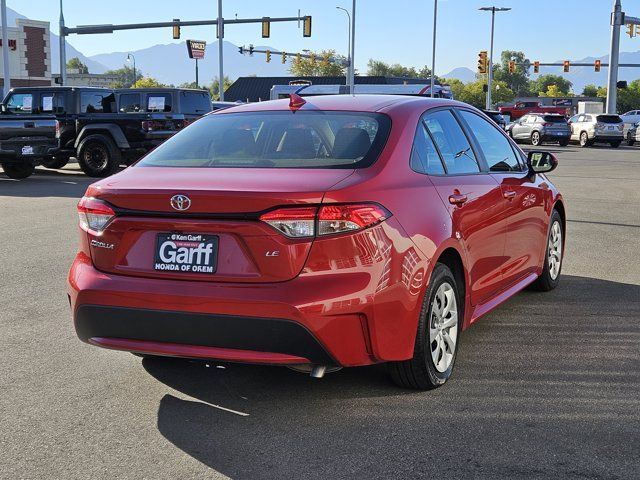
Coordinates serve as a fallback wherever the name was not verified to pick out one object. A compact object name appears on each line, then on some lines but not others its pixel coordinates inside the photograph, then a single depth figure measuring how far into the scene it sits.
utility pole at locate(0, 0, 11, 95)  31.71
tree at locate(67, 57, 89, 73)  167.54
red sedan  3.78
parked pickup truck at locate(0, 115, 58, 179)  16.75
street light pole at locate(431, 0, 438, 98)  59.57
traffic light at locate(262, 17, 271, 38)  39.28
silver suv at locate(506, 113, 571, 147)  39.19
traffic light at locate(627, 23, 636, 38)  45.12
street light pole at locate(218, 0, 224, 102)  39.05
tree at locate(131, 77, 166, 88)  90.09
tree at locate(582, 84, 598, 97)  146.65
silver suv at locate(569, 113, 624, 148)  38.44
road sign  50.61
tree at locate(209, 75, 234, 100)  120.68
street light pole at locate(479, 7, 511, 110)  69.50
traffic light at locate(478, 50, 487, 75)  54.97
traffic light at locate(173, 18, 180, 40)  36.84
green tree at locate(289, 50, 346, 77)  99.07
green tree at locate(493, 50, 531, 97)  163.00
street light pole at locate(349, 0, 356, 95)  53.62
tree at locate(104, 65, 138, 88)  147.91
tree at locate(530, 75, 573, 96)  157.62
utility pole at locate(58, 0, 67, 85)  36.74
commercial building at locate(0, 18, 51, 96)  58.22
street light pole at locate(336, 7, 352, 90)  55.03
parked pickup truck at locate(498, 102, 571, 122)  64.56
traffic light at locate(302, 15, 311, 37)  40.09
